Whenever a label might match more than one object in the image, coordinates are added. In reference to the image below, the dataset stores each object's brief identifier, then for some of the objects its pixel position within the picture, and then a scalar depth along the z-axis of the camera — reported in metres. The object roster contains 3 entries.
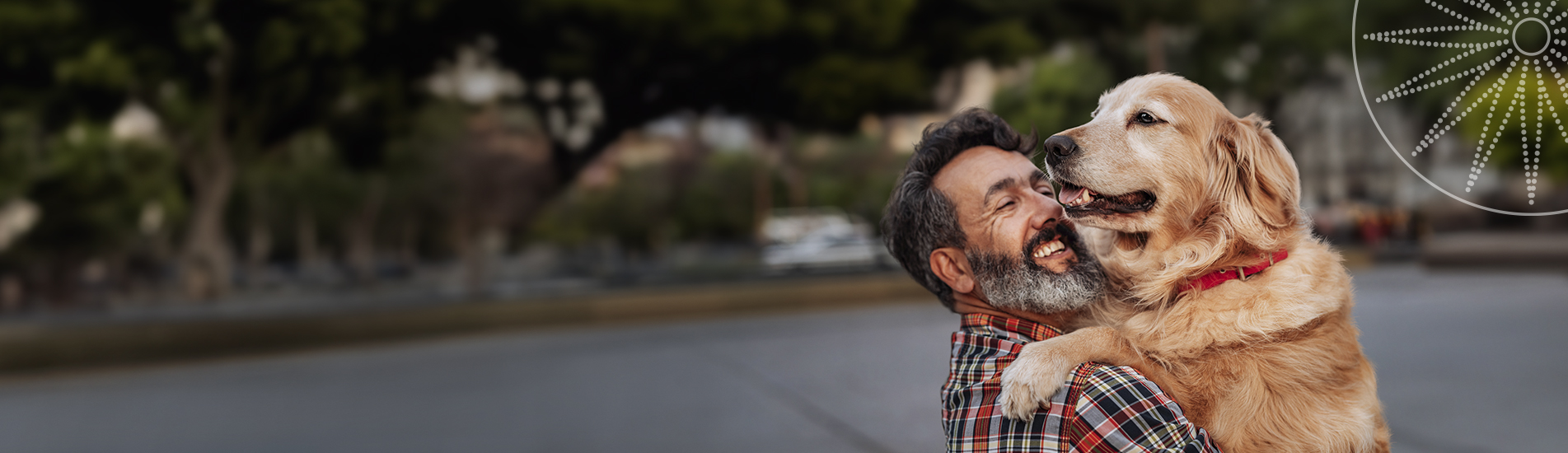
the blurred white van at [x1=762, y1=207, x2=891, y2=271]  26.36
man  1.75
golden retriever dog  1.78
